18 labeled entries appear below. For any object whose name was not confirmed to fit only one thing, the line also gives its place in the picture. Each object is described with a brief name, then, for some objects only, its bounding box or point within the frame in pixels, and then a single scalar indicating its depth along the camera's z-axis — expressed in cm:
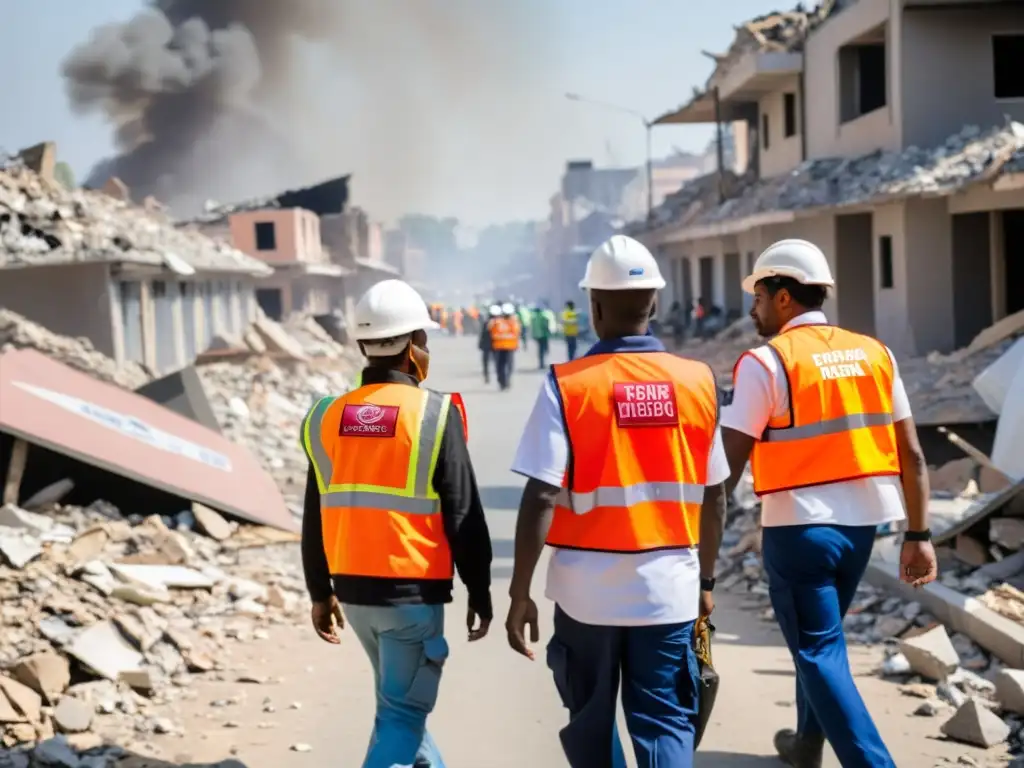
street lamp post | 3642
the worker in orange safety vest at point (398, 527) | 381
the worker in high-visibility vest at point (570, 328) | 2698
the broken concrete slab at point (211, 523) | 881
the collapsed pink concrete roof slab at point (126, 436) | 845
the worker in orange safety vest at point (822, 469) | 421
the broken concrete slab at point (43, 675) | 553
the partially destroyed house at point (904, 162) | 1908
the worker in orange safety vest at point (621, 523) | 353
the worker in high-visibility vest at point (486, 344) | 2404
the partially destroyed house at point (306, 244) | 4794
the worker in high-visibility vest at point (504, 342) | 2280
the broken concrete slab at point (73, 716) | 526
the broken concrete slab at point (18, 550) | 705
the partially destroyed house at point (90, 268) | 1983
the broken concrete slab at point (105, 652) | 582
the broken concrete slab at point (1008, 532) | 709
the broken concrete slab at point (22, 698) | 528
